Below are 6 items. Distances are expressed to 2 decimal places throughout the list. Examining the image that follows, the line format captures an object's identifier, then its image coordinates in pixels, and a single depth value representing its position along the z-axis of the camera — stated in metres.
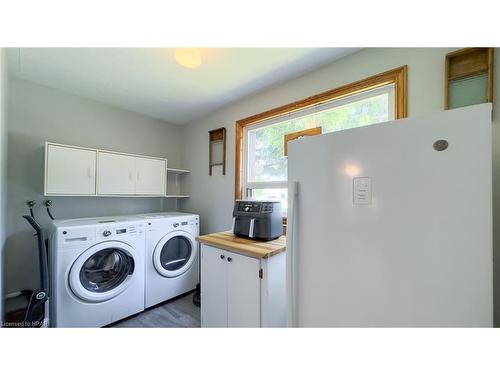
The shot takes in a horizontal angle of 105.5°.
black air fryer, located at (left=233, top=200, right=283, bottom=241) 1.49
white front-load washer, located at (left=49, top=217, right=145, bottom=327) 1.58
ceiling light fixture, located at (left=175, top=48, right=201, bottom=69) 1.45
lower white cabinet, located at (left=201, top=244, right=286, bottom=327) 1.23
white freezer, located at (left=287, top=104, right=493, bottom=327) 0.61
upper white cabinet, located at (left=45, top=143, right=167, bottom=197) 1.81
